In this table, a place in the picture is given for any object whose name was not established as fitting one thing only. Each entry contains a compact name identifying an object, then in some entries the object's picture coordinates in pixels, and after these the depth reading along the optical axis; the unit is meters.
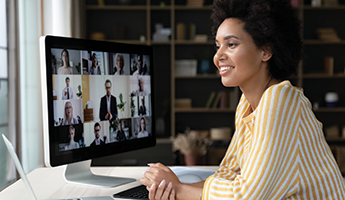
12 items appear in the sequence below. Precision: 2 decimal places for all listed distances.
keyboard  1.00
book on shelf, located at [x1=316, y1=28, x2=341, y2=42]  3.87
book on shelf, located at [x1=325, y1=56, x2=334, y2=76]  3.86
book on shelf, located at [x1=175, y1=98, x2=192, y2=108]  3.96
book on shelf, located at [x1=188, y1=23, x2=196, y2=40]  3.91
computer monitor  1.03
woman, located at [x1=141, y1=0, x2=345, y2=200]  0.74
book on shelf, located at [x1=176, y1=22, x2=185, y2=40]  3.90
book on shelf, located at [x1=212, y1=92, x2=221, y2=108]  3.92
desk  1.04
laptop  0.78
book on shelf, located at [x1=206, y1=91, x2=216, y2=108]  3.93
